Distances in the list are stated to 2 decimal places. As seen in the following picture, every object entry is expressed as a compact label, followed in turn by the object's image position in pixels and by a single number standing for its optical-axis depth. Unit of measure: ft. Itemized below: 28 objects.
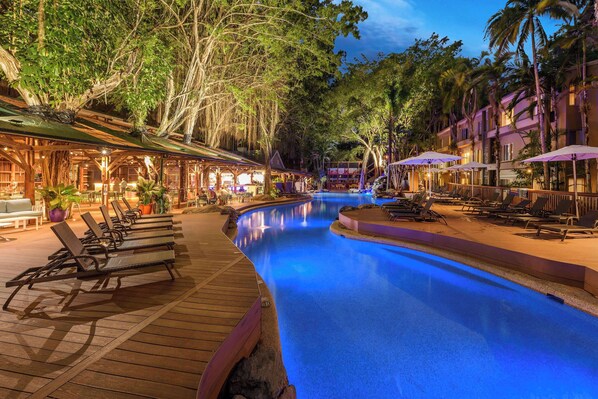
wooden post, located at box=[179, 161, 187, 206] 62.91
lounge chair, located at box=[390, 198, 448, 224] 38.17
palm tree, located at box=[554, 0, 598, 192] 50.98
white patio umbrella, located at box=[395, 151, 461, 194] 49.49
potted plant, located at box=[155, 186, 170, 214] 41.55
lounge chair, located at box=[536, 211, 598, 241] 26.81
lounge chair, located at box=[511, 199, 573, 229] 32.32
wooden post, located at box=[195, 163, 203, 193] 67.83
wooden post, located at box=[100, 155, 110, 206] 38.23
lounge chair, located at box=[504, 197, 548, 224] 35.19
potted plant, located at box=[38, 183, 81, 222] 32.55
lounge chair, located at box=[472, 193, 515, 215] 39.70
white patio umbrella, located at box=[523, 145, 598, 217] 31.03
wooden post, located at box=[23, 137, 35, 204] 31.94
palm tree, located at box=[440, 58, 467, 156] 84.91
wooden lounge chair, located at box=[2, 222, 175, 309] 12.28
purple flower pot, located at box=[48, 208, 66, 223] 33.14
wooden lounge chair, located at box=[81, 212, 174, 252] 17.16
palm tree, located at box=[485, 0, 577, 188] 51.78
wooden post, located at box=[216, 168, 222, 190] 76.93
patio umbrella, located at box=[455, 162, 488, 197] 63.93
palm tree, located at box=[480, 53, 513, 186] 68.03
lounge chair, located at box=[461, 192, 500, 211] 49.74
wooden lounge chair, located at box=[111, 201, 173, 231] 24.73
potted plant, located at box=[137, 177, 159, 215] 41.06
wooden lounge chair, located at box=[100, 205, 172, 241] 20.23
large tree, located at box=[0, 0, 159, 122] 25.08
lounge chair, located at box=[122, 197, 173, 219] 29.56
